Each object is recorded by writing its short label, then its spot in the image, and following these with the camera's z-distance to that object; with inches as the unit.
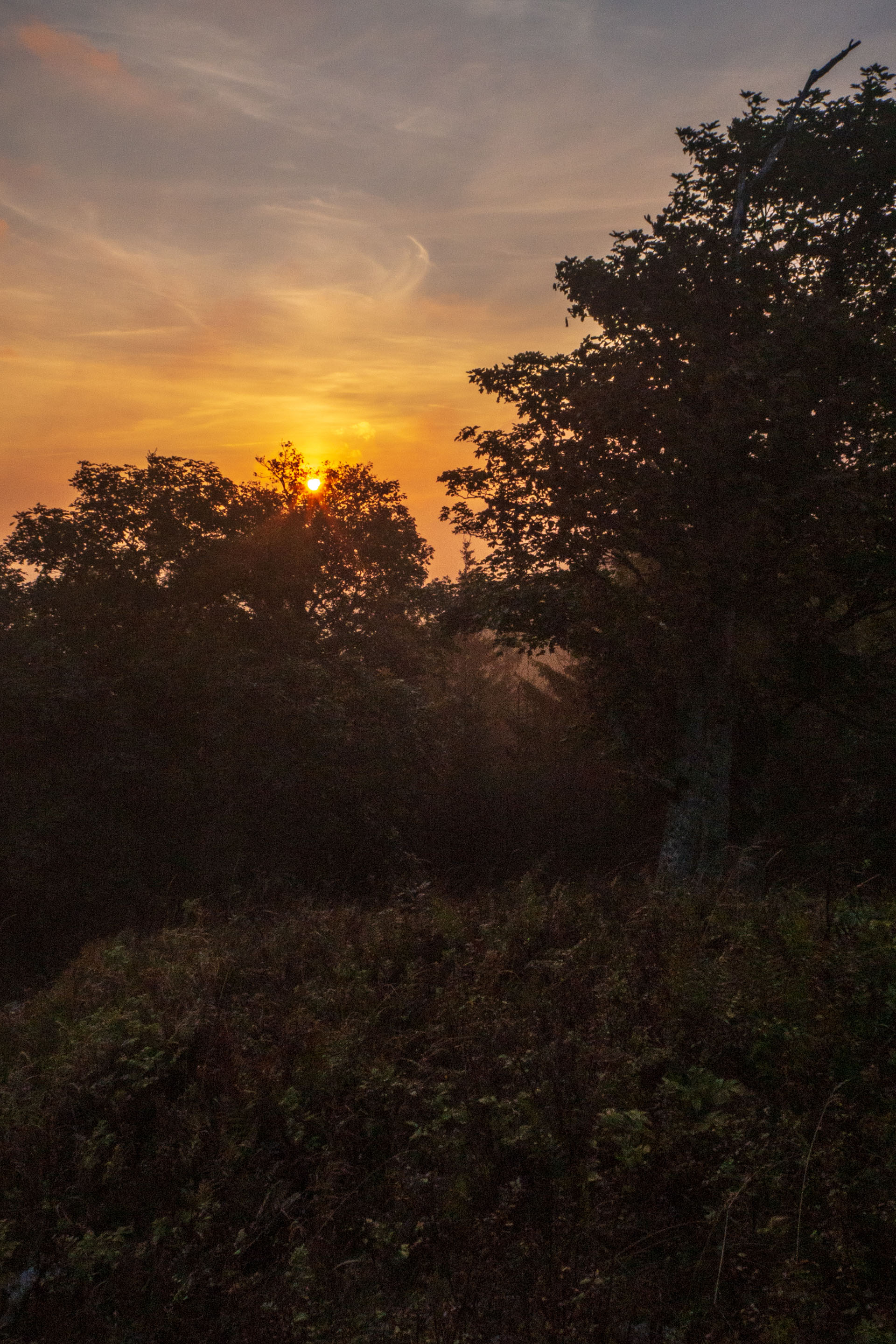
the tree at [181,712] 814.5
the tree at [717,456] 609.6
